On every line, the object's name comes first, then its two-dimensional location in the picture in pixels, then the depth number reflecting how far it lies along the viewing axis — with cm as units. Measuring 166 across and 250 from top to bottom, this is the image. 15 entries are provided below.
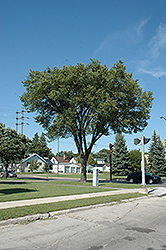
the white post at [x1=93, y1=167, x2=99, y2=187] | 2152
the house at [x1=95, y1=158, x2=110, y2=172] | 10608
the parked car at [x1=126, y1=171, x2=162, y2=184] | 2888
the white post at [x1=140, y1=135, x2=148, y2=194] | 1589
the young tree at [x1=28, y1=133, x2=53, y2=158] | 10352
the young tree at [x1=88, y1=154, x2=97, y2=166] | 9156
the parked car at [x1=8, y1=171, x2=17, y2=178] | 4431
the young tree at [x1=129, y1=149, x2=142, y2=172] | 5316
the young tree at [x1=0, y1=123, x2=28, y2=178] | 2817
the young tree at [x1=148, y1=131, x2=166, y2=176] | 4975
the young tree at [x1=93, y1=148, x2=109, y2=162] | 14250
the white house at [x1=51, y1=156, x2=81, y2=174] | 8531
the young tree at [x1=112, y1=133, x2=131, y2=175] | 4988
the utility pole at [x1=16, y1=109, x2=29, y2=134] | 5422
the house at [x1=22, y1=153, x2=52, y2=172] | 7688
